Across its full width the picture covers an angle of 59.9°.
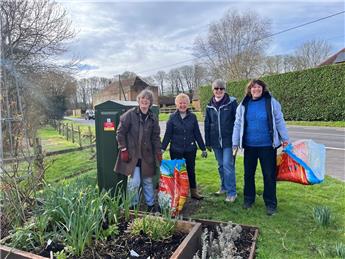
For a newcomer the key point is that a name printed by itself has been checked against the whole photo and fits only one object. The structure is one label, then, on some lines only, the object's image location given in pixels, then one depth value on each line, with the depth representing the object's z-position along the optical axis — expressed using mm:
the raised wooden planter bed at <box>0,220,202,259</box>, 2521
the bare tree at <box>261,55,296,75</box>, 35406
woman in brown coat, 3887
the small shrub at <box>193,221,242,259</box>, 2615
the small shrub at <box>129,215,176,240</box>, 2886
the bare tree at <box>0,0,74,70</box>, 9773
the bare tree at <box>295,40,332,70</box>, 41688
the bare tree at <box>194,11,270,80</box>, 32625
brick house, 47594
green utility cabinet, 4312
